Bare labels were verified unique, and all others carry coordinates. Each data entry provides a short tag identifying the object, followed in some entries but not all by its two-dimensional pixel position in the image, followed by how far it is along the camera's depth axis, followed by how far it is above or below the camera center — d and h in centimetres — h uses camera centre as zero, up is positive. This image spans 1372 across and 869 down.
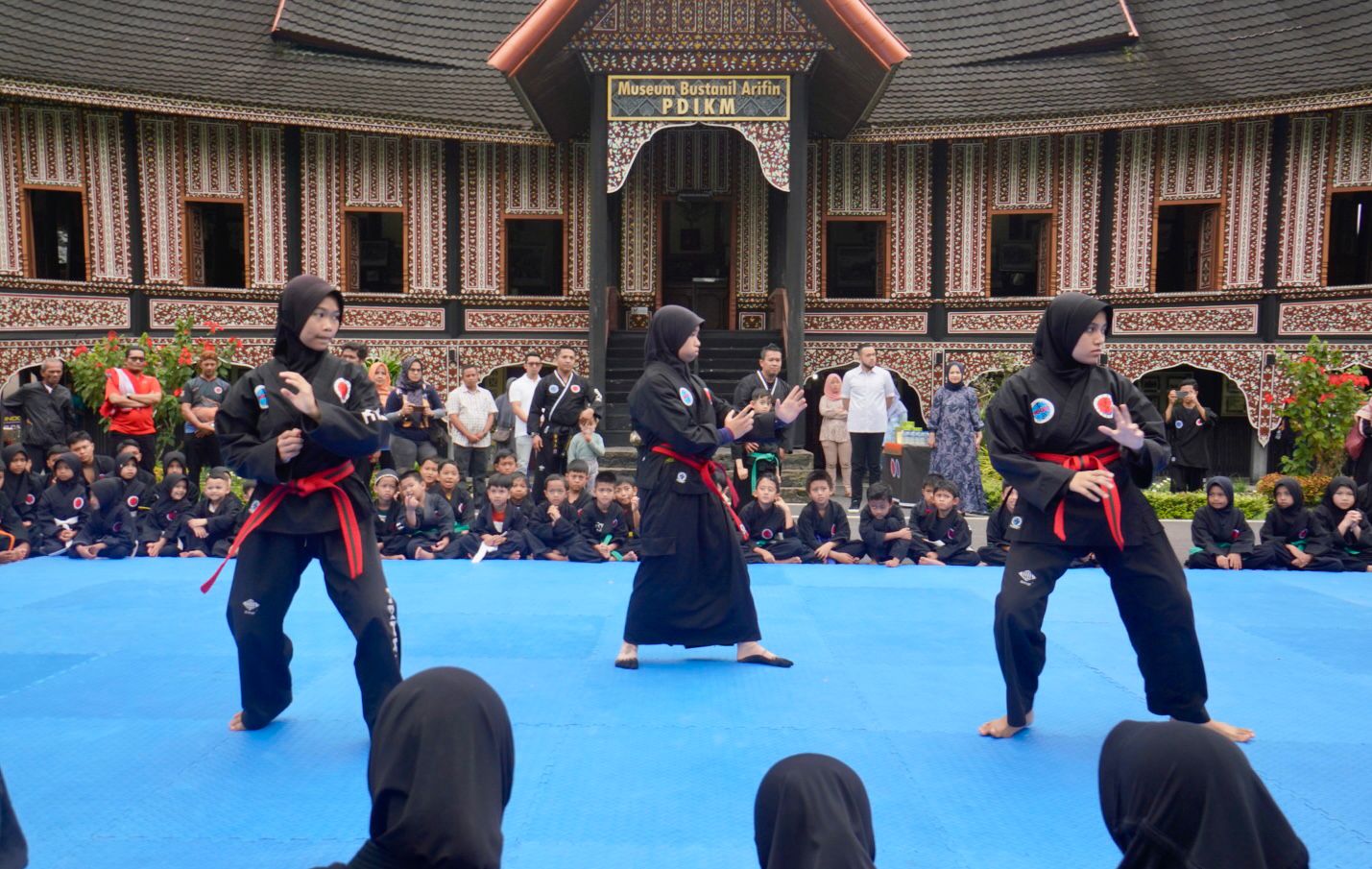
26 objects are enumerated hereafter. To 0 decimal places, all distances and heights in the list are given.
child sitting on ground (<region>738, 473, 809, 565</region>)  968 -161
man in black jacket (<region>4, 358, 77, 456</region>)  1114 -63
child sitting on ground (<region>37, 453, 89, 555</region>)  986 -145
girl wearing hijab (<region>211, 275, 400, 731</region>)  438 -61
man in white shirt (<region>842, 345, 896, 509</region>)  1193 -62
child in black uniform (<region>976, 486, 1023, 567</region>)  953 -167
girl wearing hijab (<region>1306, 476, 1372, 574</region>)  940 -152
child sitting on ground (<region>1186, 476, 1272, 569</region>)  957 -158
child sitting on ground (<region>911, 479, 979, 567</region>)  967 -163
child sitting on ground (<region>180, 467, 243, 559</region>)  981 -158
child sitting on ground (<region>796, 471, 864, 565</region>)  977 -158
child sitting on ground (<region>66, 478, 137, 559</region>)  973 -157
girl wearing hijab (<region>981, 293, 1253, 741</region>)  454 -67
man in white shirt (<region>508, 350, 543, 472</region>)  1207 -61
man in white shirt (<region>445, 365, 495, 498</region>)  1214 -82
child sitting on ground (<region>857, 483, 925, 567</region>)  959 -160
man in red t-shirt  1097 -50
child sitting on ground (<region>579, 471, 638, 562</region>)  984 -155
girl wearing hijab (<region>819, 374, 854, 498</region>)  1257 -88
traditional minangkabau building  1381 +258
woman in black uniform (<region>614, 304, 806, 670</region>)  573 -95
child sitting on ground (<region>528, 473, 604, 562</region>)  973 -158
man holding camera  1262 -89
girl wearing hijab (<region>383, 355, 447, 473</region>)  1152 -72
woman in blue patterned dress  1186 -93
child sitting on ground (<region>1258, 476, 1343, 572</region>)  939 -158
